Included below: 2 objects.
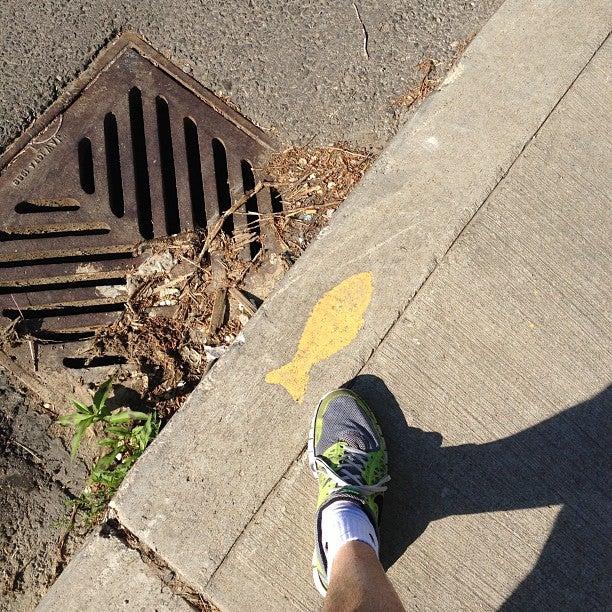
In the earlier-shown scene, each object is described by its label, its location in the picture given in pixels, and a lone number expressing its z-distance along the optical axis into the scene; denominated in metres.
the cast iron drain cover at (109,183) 2.33
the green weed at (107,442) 2.11
